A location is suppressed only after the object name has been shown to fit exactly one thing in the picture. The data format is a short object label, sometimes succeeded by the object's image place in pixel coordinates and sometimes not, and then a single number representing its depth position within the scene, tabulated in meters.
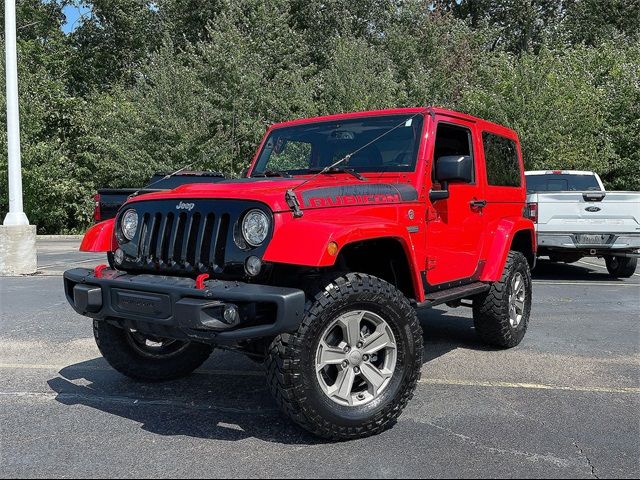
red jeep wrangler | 3.25
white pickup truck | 9.63
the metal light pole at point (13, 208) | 10.60
